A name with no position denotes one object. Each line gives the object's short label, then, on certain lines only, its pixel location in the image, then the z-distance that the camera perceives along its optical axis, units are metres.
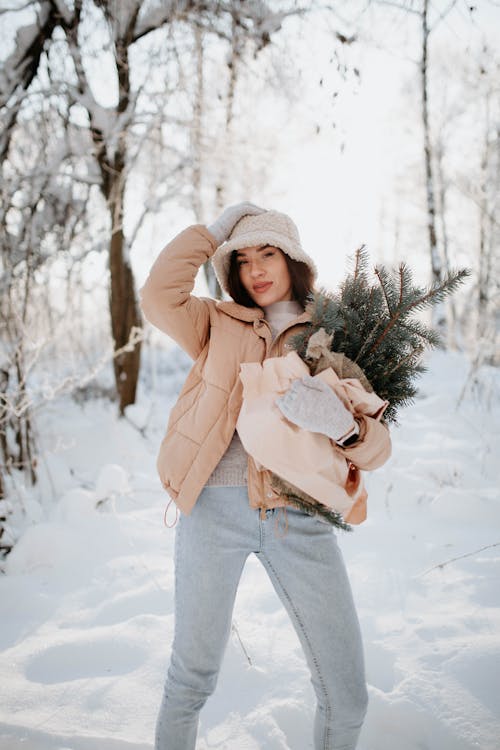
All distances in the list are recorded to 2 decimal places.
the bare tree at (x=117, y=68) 3.23
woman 1.24
